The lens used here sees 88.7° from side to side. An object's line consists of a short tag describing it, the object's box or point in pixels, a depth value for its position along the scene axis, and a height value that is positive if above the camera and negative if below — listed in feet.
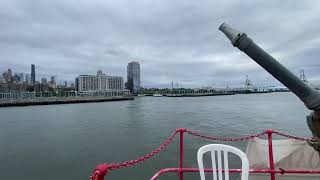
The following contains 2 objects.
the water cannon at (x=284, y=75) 4.81 +0.49
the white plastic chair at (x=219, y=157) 6.63 -2.71
